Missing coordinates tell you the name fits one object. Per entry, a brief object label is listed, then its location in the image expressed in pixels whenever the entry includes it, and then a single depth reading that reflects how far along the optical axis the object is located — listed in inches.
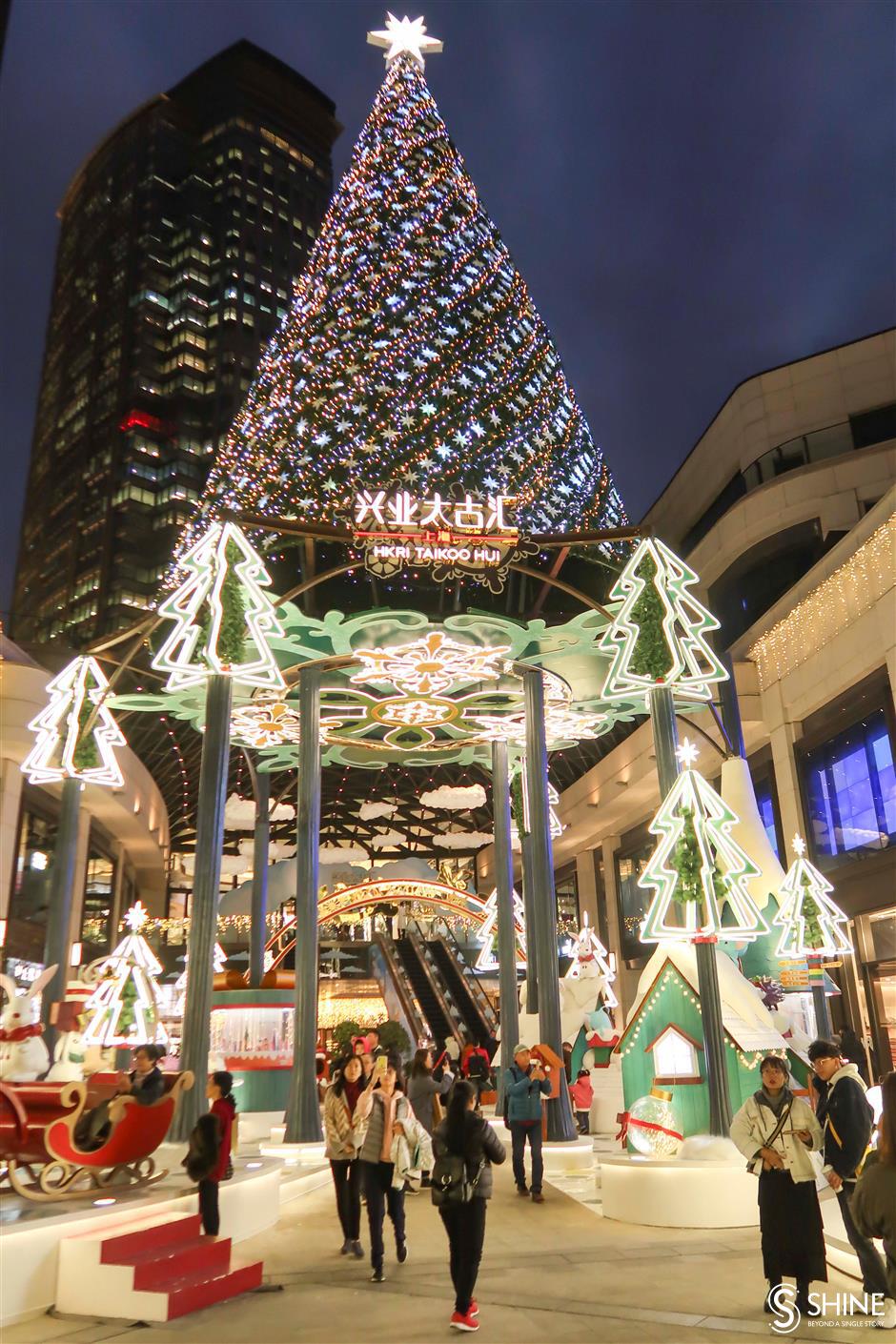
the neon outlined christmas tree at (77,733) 553.3
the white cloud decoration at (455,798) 1539.1
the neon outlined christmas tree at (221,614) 493.4
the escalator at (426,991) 1113.6
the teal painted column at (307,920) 555.2
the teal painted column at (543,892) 567.2
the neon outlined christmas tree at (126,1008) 557.9
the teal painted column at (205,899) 433.7
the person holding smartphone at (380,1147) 285.4
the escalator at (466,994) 1118.4
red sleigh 301.4
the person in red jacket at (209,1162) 300.2
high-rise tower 3287.4
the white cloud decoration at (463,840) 2063.2
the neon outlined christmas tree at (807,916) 551.2
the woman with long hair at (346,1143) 310.2
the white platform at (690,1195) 345.4
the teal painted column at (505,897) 709.9
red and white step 250.5
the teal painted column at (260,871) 925.2
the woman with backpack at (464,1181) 231.3
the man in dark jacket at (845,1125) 236.4
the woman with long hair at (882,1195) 173.8
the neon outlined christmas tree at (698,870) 402.6
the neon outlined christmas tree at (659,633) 468.8
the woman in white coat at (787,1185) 227.6
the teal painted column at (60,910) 513.0
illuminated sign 559.2
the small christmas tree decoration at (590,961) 798.5
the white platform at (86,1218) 251.0
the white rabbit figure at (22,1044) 454.0
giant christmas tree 662.5
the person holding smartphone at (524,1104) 408.8
